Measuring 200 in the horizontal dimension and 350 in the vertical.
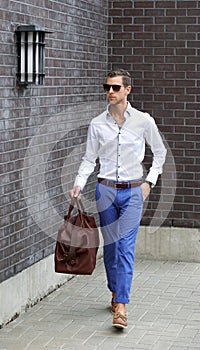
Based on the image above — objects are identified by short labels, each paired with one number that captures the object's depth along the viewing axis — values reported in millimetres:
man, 11428
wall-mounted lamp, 11371
